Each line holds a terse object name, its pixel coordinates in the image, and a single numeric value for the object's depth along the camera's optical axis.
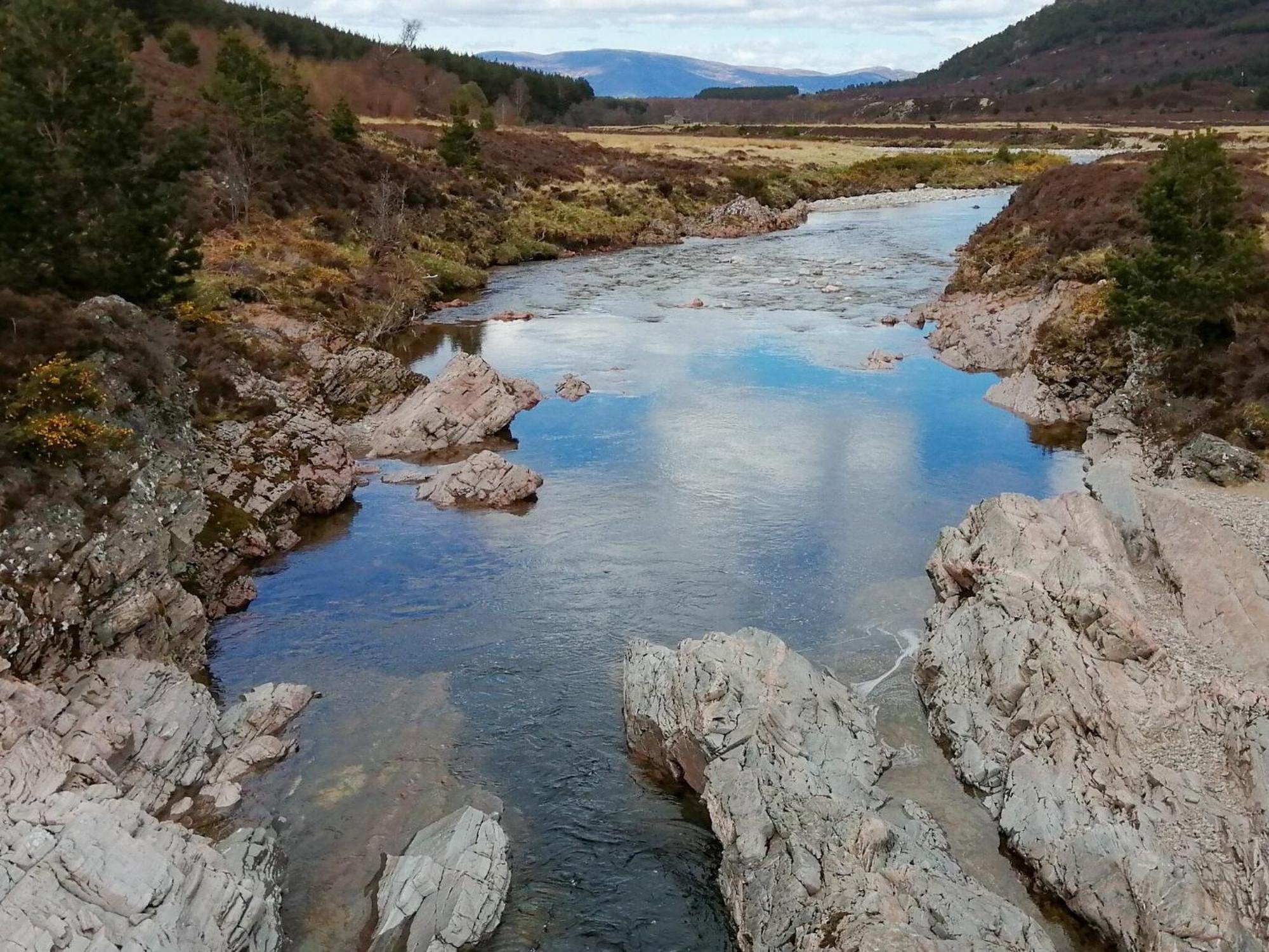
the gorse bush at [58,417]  20.34
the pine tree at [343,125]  71.62
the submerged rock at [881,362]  44.66
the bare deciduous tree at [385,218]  60.09
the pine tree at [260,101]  59.28
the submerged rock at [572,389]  41.41
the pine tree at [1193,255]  30.73
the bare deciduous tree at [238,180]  53.09
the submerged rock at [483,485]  31.08
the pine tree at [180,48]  80.62
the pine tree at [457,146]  82.06
